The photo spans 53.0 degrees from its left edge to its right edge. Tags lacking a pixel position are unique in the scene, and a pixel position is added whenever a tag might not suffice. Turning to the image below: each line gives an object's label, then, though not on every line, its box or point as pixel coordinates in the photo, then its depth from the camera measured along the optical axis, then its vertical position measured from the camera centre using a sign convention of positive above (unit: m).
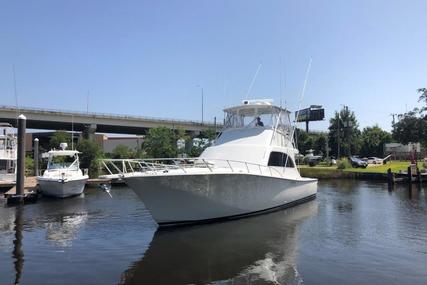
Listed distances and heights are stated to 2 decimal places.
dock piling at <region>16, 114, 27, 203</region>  25.80 -0.61
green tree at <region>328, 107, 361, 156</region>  87.56 +3.62
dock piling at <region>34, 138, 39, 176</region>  40.44 -0.29
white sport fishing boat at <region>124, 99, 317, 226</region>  16.22 -1.16
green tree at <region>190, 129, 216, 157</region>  63.62 +1.39
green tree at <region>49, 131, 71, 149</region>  70.12 +1.80
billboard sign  103.06 +8.65
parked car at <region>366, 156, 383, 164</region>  68.56 -1.87
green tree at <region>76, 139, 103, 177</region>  59.88 -0.73
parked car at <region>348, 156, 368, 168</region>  57.50 -1.85
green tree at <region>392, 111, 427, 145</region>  56.16 +2.78
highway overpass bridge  71.31 +5.28
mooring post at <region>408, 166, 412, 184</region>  40.69 -2.44
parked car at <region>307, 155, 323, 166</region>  66.19 -1.70
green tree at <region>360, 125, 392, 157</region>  93.94 +1.41
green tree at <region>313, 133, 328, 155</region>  92.65 +1.22
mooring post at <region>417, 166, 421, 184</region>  41.19 -2.57
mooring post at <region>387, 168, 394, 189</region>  39.99 -2.67
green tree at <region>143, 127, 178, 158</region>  63.44 +0.88
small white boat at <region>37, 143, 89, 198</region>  28.72 -1.95
